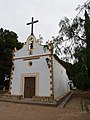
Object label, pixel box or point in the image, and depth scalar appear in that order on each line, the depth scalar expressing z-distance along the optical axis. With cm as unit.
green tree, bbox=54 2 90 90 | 538
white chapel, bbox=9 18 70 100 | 728
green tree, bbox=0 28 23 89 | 1248
